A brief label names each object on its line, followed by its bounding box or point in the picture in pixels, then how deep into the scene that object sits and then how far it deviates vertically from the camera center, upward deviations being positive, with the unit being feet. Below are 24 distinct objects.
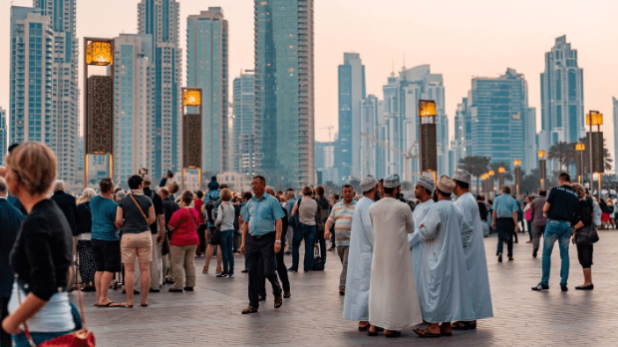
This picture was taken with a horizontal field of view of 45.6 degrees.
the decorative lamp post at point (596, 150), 107.14 +4.63
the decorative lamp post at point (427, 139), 93.35 +5.69
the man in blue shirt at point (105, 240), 36.50 -2.74
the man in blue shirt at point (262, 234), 34.81 -2.39
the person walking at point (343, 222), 40.52 -2.18
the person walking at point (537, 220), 63.31 -3.27
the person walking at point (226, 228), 51.13 -3.10
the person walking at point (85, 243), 42.50 -3.31
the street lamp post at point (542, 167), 170.77 +3.48
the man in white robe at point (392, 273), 26.55 -3.26
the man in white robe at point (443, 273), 27.43 -3.41
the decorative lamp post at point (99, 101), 59.21 +6.94
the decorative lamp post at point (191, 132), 78.59 +5.74
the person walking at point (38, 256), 11.82 -1.15
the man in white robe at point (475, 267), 28.53 -3.32
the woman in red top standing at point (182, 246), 42.60 -3.59
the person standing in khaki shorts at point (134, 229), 36.37 -2.19
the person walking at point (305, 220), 53.16 -2.59
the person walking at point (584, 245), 40.91 -3.18
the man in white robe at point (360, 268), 28.40 -3.31
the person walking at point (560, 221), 40.11 -2.15
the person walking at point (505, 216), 64.34 -3.04
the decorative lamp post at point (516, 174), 204.45 +2.33
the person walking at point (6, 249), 17.12 -1.45
